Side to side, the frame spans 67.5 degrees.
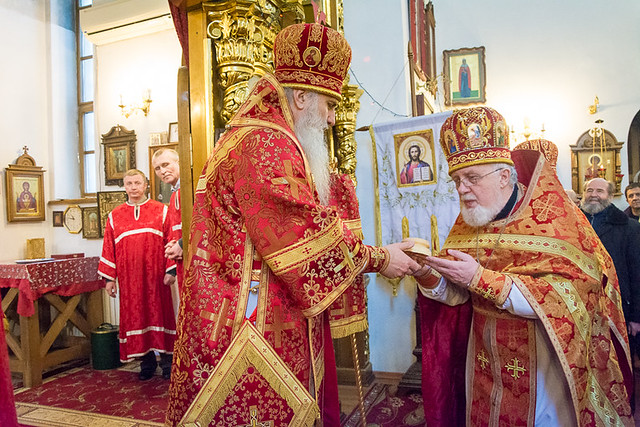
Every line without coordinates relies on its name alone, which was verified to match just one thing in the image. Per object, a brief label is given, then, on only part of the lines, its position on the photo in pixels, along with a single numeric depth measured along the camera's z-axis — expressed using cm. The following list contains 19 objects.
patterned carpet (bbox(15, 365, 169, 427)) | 388
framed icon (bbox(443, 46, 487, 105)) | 972
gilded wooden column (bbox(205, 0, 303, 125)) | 251
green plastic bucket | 539
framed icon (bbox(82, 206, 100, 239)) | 679
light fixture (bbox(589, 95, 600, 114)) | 875
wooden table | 488
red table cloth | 484
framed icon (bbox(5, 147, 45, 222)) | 675
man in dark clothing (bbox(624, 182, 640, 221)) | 511
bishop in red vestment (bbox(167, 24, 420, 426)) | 162
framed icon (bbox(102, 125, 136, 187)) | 693
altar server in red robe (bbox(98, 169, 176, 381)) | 492
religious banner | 401
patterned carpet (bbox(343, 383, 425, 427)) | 351
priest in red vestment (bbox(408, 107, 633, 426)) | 184
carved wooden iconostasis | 252
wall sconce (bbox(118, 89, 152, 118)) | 679
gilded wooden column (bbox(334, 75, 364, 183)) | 414
